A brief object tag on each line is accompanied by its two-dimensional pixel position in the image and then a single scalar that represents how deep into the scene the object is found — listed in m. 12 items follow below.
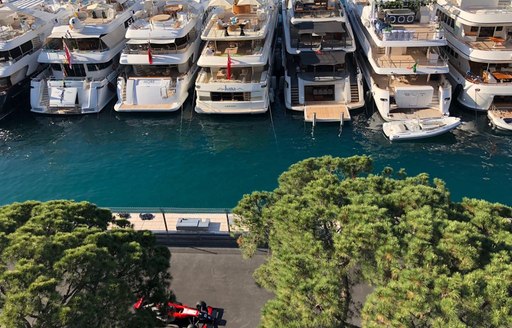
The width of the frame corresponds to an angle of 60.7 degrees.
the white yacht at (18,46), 38.81
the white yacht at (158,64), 36.91
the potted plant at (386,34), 35.07
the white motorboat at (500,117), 31.97
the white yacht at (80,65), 37.56
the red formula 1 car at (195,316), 17.25
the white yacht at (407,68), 32.59
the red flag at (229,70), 34.88
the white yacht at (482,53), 33.91
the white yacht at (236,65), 35.31
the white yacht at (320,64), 36.03
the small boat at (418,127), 31.38
